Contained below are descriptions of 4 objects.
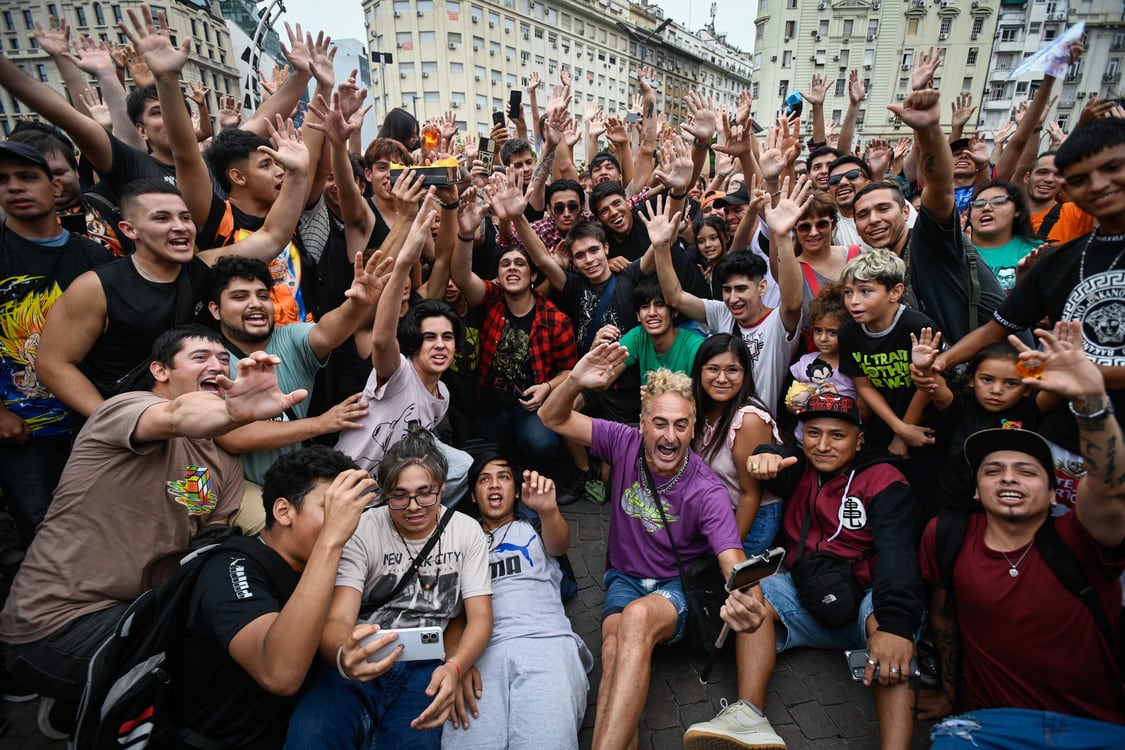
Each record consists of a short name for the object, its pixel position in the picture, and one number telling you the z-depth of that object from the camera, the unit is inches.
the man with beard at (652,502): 115.8
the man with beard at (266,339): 118.3
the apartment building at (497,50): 1883.6
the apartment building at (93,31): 1660.9
